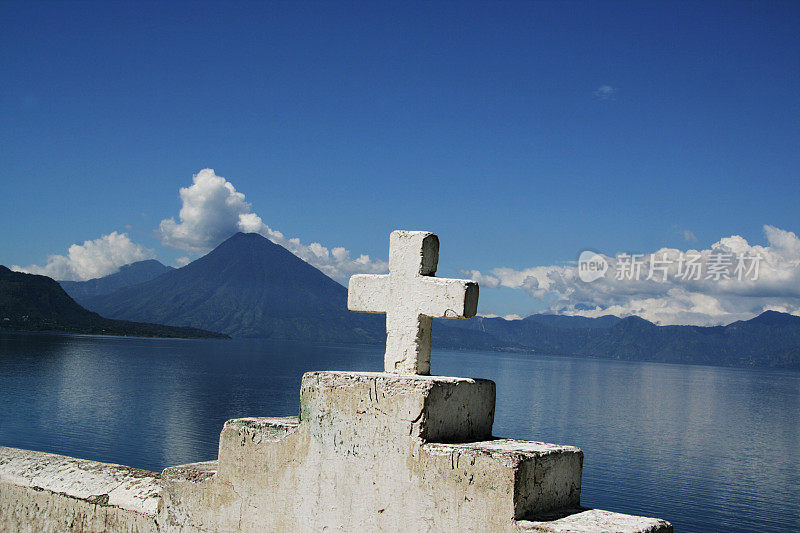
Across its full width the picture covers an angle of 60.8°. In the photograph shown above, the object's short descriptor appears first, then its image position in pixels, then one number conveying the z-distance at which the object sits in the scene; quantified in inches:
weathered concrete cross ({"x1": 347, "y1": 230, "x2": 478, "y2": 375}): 185.3
